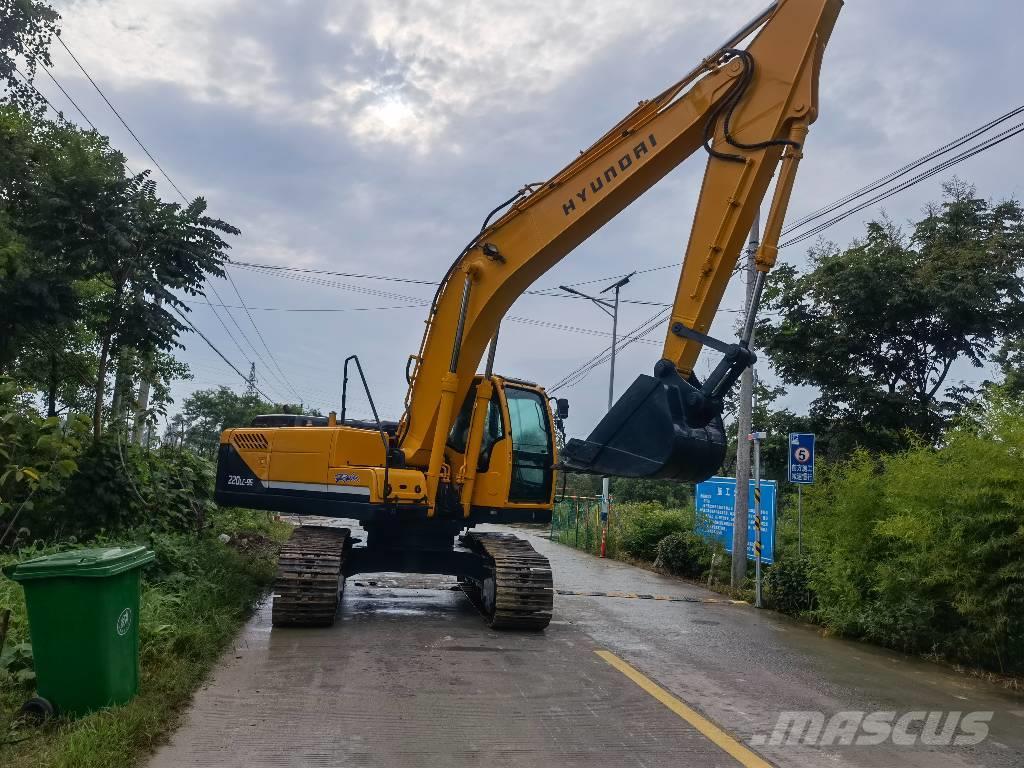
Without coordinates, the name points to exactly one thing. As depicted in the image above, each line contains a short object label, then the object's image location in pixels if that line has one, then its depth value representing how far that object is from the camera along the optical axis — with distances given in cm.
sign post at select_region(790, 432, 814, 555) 1160
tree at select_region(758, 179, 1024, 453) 1670
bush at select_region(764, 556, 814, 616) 1208
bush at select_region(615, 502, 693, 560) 1852
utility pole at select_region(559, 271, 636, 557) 2470
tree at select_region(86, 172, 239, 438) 1162
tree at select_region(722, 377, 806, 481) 1900
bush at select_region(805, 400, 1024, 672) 780
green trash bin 503
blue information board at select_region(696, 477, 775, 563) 1356
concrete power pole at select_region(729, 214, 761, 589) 1420
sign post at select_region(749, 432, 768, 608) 1266
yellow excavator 673
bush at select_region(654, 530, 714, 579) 1619
